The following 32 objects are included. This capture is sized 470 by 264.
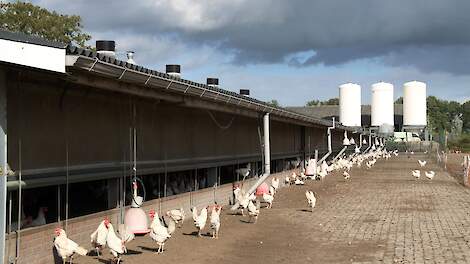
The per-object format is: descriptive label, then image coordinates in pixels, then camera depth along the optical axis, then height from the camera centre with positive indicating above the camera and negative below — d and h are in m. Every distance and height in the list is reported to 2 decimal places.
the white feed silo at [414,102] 82.31 +4.22
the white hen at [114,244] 9.52 -1.76
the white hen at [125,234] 10.65 -1.80
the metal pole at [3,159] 8.48 -0.38
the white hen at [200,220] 13.28 -1.94
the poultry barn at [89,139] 8.69 -0.13
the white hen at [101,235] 9.96 -1.69
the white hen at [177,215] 13.90 -1.94
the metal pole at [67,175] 10.70 -0.75
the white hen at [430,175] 34.25 -2.41
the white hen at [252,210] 15.95 -2.05
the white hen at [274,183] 24.46 -2.05
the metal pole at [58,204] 10.46 -1.25
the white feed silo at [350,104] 79.94 +3.83
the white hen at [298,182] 29.26 -2.39
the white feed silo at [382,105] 81.31 +3.75
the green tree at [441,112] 150.50 +5.64
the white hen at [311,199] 19.28 -2.14
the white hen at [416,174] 35.28 -2.41
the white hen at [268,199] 19.73 -2.17
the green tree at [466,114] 167.88 +5.26
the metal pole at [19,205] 8.89 -1.10
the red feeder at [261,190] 21.48 -2.06
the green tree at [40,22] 33.59 +6.39
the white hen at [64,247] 9.12 -1.73
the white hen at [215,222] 13.20 -1.95
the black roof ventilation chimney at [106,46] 12.42 +1.81
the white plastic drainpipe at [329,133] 39.34 -0.01
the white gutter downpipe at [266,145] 21.16 -0.43
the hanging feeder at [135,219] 11.06 -1.59
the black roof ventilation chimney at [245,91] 24.18 +1.67
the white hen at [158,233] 11.11 -1.85
